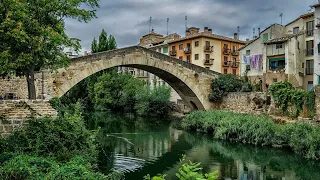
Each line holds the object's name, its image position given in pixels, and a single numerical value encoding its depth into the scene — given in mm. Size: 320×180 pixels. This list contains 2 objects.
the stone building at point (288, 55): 24297
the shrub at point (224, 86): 23297
